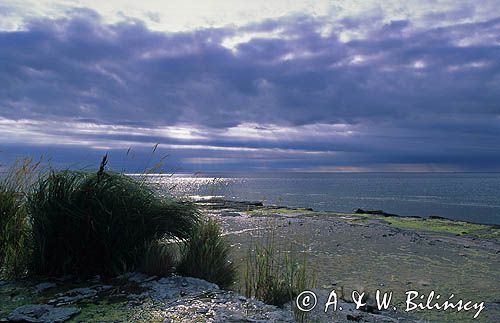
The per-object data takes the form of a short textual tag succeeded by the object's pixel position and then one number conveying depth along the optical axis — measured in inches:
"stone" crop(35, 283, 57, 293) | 222.2
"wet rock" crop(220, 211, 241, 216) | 947.3
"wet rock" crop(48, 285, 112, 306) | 203.9
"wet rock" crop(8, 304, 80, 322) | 181.9
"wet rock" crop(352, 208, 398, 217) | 1088.2
